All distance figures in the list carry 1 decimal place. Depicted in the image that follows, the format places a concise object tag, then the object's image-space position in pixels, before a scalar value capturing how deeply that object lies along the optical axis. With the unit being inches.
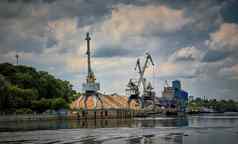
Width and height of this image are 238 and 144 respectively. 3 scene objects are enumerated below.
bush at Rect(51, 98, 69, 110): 7187.0
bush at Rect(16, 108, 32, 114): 6381.9
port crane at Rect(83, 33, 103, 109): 7775.6
